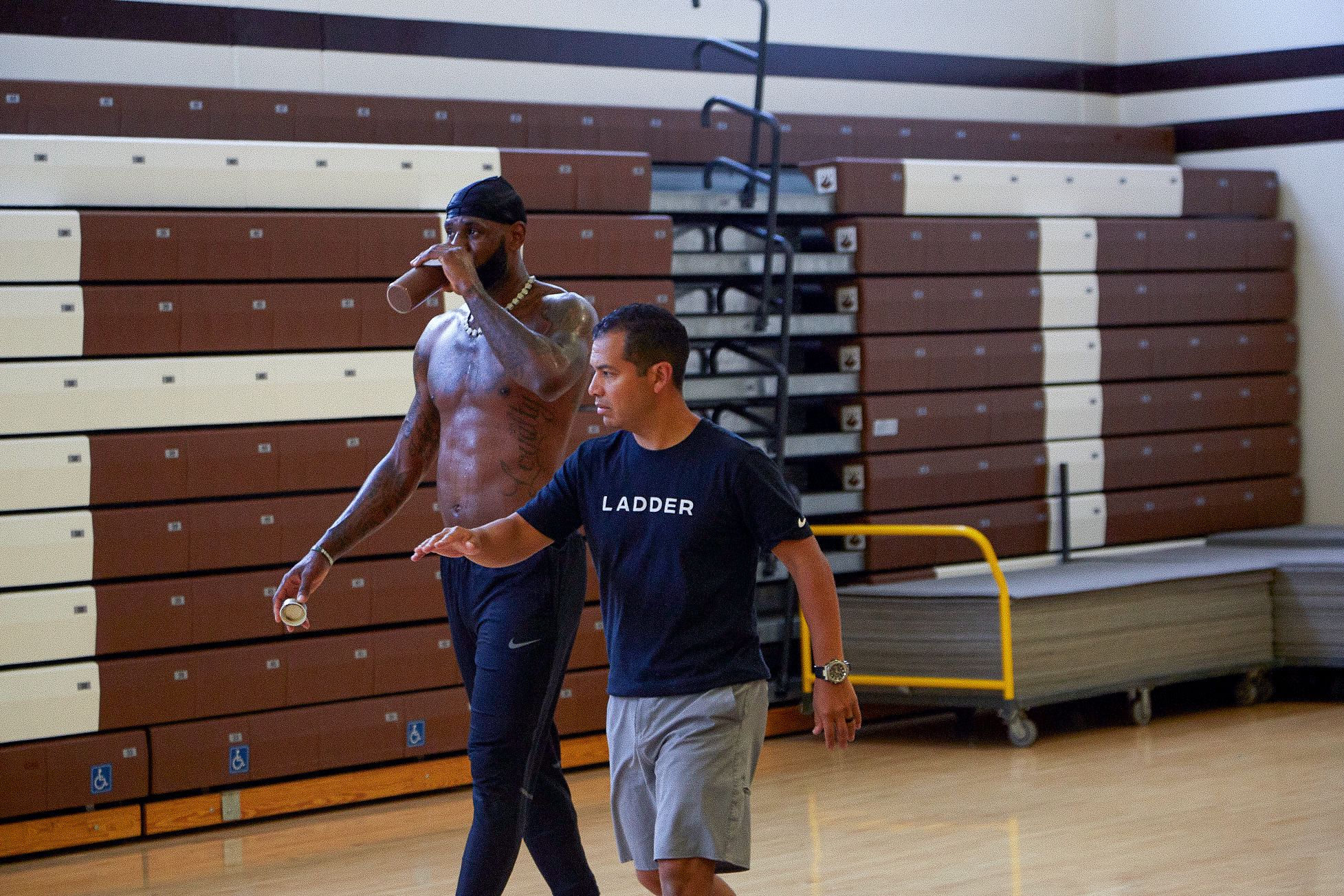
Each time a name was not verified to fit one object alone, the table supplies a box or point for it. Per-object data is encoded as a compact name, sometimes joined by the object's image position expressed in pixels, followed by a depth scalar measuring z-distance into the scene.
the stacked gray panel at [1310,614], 14.97
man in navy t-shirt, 6.50
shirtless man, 7.50
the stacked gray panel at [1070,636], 13.62
